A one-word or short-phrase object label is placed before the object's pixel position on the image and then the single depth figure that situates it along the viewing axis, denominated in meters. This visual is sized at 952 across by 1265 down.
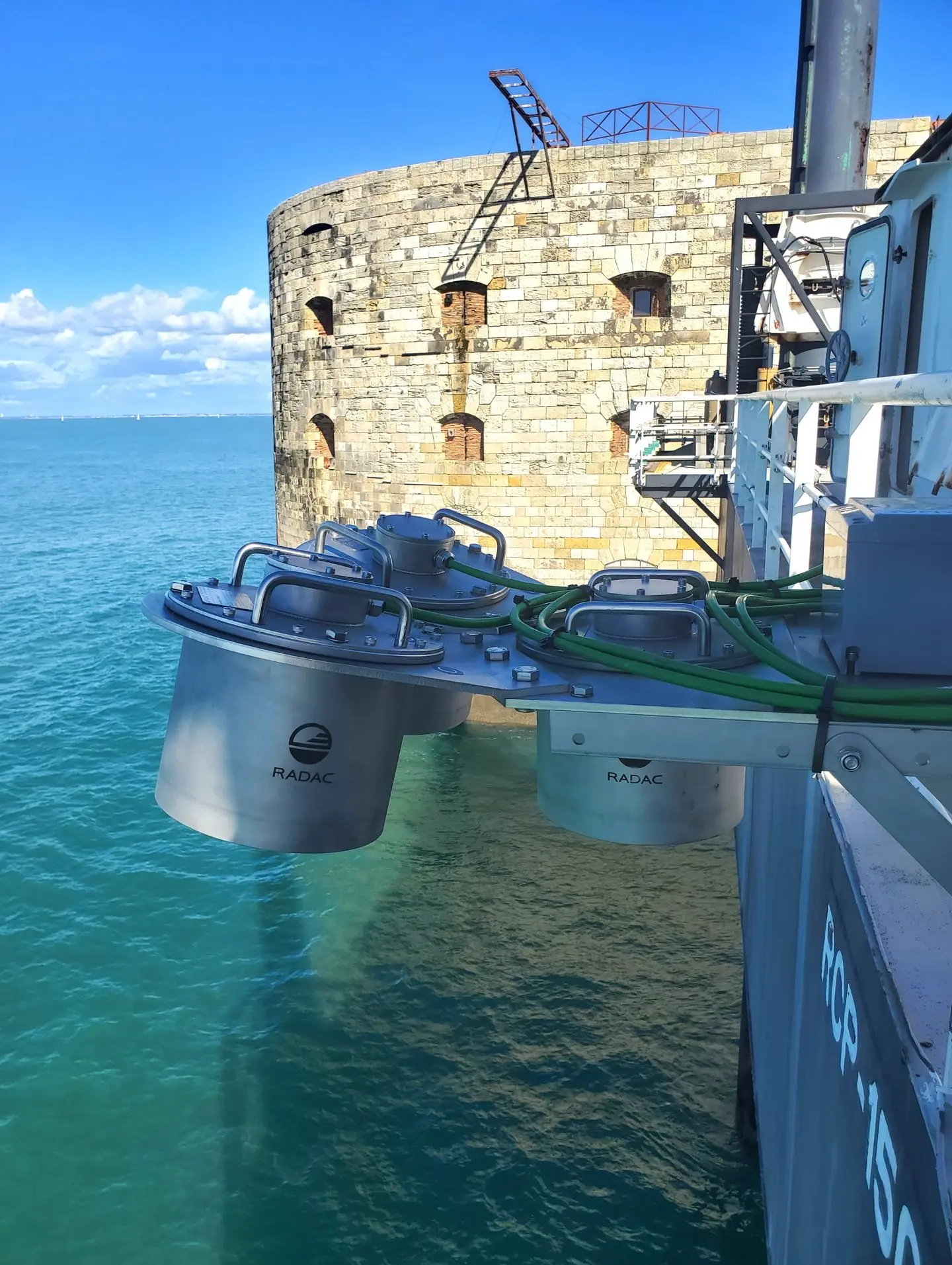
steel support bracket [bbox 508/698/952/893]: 2.20
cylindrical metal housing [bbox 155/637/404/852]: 3.90
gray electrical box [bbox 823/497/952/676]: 2.30
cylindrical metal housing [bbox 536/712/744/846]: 4.21
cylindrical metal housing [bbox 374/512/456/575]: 5.27
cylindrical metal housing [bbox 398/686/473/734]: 5.44
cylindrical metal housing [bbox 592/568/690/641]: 3.28
